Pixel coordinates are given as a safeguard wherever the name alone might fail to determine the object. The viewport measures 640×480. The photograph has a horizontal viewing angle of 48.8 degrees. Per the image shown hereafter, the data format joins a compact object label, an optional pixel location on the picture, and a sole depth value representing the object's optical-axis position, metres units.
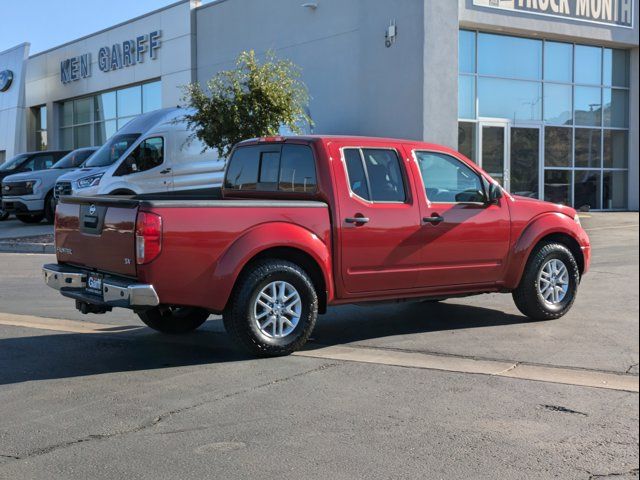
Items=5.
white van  15.81
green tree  14.91
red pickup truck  5.61
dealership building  19.11
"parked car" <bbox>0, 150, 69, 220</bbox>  21.69
